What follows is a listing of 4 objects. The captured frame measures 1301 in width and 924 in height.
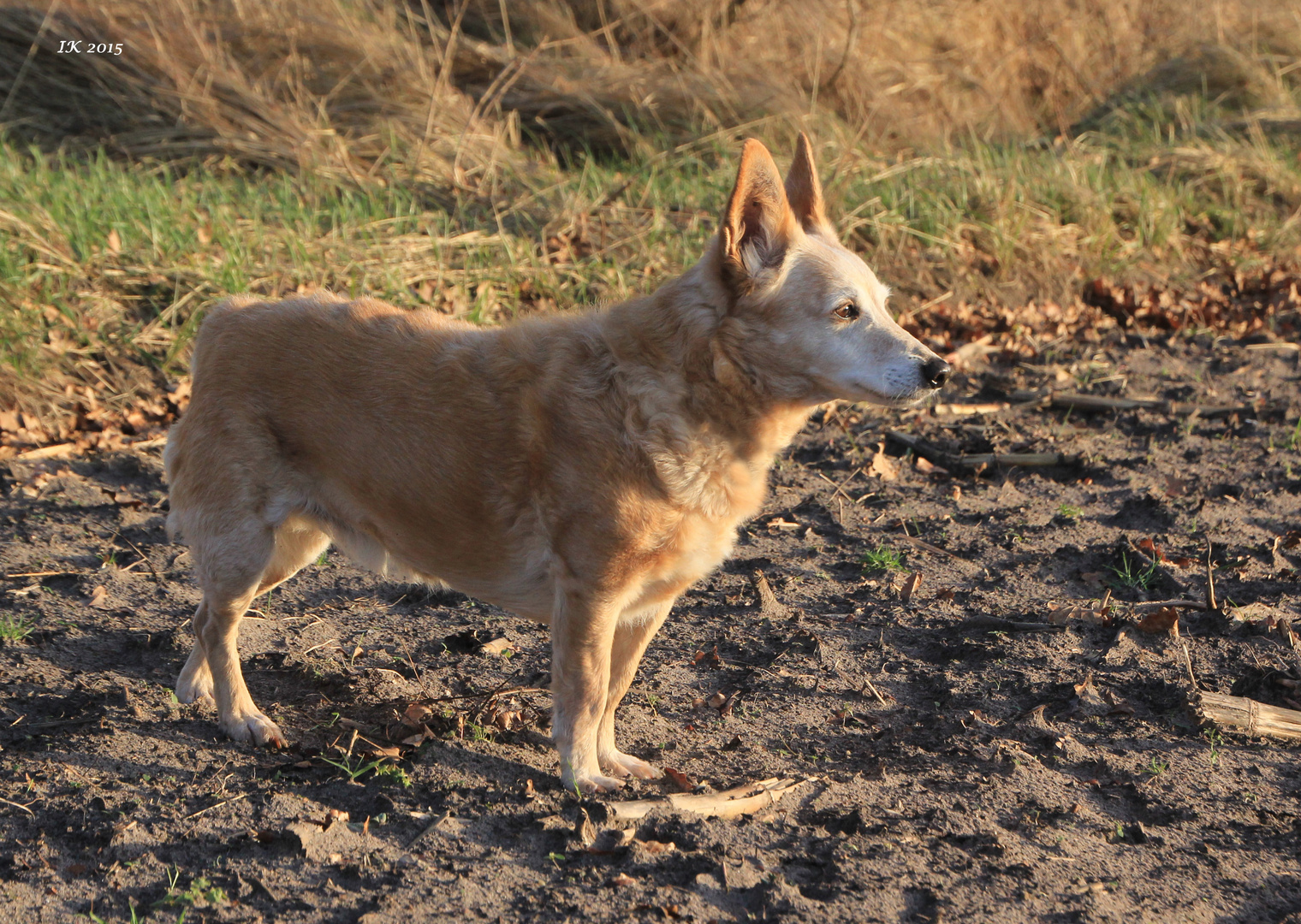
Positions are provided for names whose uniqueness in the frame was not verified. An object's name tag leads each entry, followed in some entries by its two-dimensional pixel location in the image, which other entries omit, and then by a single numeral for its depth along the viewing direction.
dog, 6.41
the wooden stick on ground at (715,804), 6.24
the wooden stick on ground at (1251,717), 7.12
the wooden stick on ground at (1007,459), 11.52
